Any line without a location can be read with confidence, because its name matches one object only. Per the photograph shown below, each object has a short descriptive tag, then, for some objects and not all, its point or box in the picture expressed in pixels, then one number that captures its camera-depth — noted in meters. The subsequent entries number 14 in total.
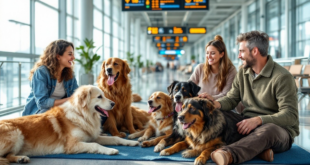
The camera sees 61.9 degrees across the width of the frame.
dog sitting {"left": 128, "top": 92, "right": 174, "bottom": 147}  3.52
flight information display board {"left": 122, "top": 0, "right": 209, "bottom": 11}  8.02
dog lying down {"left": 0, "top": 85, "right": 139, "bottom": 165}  2.52
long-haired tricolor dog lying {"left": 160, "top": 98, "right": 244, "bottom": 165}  2.63
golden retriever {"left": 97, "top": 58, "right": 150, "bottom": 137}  3.92
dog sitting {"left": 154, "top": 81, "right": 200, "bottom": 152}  3.14
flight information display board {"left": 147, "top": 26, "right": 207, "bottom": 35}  15.38
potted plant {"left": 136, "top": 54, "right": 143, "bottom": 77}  20.96
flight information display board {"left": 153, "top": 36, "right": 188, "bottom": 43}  21.93
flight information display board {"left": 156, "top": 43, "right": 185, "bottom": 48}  31.62
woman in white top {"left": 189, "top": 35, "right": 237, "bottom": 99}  3.89
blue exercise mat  2.61
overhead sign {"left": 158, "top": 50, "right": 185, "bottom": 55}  36.26
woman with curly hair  3.38
